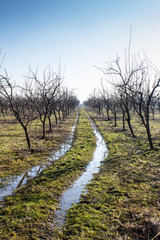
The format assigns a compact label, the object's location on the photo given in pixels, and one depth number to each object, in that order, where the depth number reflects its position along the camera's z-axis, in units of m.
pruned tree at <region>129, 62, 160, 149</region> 12.54
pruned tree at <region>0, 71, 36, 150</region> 11.41
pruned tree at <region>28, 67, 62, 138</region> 17.67
